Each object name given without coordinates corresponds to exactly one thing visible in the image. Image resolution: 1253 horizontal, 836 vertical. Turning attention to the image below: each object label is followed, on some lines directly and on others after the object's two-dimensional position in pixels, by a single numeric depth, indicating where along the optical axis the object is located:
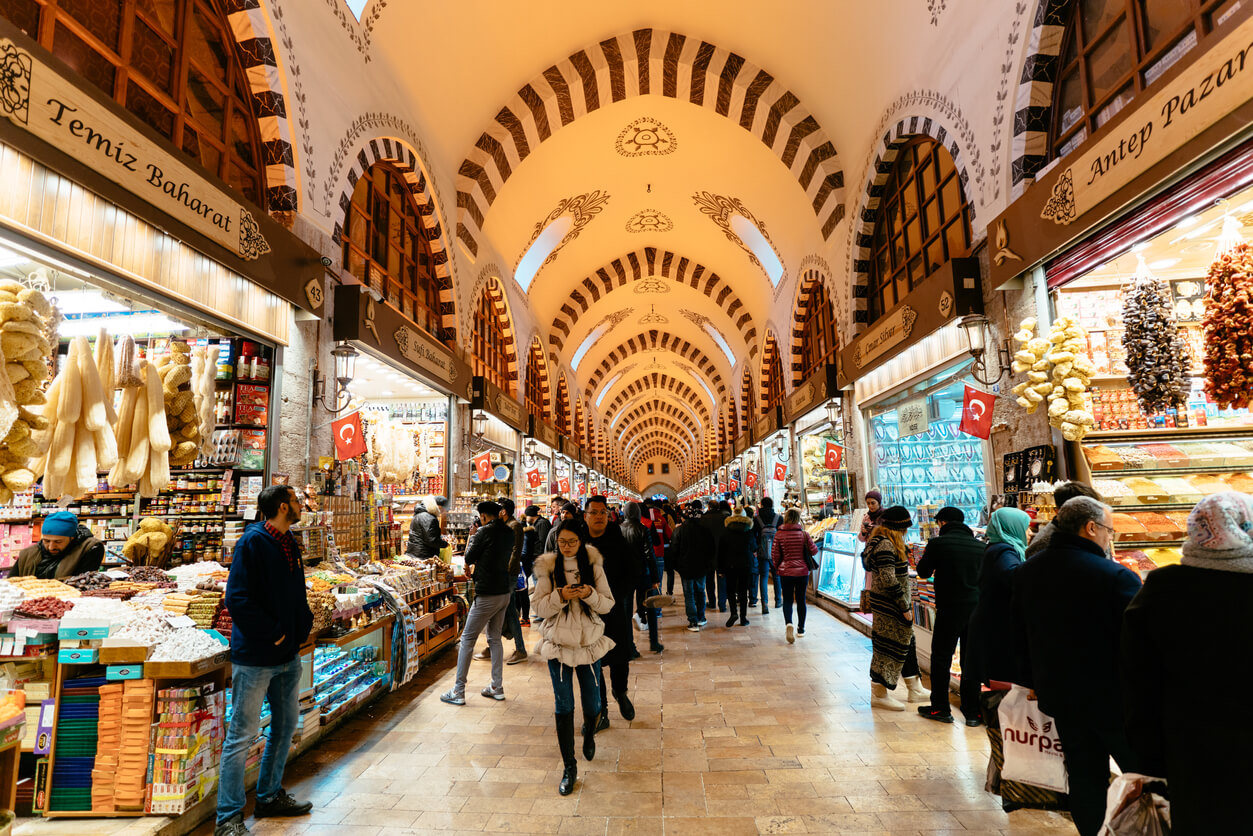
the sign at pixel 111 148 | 2.41
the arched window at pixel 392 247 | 5.93
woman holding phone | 3.04
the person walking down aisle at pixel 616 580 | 3.72
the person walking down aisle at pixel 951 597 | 3.55
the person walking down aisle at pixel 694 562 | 6.42
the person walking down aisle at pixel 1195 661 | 1.37
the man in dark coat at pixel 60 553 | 3.51
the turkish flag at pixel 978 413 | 4.30
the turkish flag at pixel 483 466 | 8.28
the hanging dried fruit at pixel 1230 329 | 2.61
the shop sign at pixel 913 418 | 6.23
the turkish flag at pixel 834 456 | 8.28
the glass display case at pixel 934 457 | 5.34
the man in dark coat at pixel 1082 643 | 1.90
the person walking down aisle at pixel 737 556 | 6.46
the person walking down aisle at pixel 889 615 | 3.93
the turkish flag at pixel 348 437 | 4.77
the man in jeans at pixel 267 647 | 2.48
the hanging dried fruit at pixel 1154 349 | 3.20
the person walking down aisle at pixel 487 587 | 4.22
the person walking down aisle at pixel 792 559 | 5.71
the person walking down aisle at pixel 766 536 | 7.41
